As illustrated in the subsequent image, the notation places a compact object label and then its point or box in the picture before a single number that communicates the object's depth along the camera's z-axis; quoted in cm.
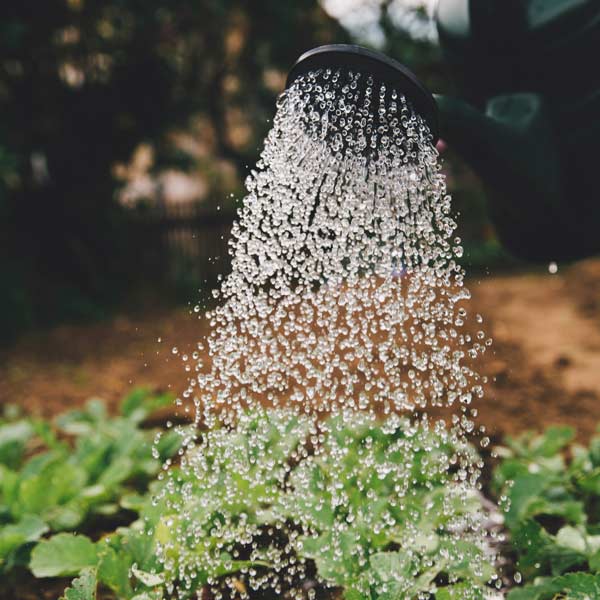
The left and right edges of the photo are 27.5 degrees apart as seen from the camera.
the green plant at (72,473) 86
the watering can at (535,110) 79
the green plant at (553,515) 75
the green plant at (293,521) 77
